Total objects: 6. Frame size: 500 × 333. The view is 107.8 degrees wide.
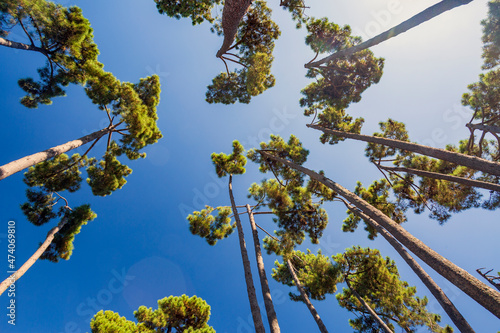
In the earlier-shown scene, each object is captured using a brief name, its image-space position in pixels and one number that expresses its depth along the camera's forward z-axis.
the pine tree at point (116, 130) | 7.29
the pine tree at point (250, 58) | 9.64
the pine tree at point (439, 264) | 3.43
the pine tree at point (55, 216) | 9.37
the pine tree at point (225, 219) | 7.31
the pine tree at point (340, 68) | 10.16
